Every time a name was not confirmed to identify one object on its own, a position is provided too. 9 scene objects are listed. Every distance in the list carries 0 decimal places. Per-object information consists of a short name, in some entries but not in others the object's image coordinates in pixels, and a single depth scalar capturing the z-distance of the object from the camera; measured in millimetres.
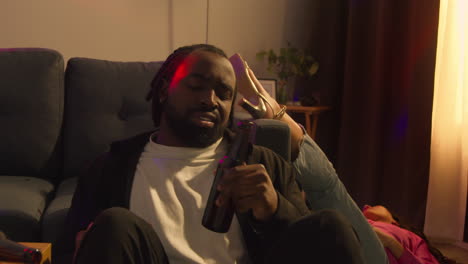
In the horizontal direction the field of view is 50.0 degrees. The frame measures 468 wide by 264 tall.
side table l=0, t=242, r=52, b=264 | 1056
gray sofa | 1925
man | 922
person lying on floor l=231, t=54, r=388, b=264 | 1452
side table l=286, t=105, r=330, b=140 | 3004
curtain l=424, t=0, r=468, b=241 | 2539
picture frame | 3083
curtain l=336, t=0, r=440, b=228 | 2623
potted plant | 3074
